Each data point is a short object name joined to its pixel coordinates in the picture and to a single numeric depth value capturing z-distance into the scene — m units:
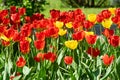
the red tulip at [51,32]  4.07
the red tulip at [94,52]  3.88
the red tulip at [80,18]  4.64
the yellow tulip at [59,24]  4.53
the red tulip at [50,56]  3.66
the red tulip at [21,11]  5.07
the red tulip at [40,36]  3.95
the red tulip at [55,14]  4.91
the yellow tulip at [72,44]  3.84
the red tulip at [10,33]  3.98
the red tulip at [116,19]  4.48
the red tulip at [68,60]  3.66
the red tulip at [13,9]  5.55
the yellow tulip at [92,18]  4.71
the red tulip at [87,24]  4.56
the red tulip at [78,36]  3.95
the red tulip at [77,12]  4.97
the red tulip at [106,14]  4.72
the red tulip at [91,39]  3.89
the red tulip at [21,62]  3.64
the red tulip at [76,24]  4.42
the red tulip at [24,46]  3.77
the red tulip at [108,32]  4.31
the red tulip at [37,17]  5.31
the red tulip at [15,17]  4.68
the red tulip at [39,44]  3.78
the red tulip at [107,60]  3.64
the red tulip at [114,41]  3.79
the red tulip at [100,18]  4.76
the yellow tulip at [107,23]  4.50
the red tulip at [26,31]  4.11
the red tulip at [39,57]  3.78
